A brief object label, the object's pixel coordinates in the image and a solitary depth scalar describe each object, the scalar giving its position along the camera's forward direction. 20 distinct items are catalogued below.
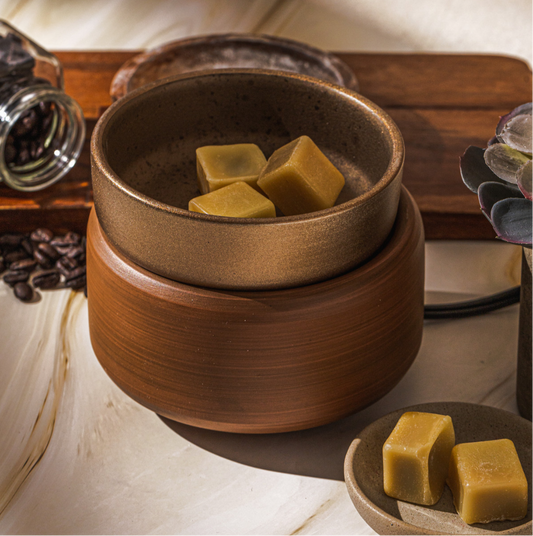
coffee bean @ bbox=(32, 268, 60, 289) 0.74
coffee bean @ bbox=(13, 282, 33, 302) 0.73
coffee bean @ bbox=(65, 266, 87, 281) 0.74
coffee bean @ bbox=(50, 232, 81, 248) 0.76
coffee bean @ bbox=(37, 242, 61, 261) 0.75
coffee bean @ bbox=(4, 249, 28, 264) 0.75
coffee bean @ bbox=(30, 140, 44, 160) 0.78
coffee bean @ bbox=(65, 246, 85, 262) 0.75
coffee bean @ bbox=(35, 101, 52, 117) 0.79
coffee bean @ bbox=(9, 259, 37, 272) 0.75
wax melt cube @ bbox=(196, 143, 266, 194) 0.67
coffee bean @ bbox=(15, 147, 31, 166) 0.78
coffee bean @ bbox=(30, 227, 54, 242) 0.77
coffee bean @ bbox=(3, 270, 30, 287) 0.74
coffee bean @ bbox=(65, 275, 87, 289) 0.74
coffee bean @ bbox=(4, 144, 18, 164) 0.77
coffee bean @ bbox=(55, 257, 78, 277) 0.75
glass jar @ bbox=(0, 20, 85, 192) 0.76
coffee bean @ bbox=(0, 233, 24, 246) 0.76
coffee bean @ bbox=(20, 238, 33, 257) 0.76
